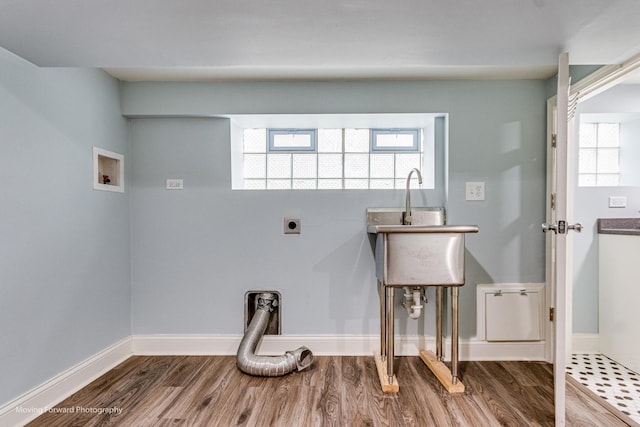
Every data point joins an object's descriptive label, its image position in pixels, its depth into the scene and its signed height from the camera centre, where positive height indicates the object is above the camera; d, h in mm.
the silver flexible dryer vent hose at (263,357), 1902 -867
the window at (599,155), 2404 +400
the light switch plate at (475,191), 2141 +123
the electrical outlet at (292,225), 2213 -100
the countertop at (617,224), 2176 -88
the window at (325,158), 2465 +384
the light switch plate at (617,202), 2216 +57
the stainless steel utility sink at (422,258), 1689 -243
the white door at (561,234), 1315 -94
